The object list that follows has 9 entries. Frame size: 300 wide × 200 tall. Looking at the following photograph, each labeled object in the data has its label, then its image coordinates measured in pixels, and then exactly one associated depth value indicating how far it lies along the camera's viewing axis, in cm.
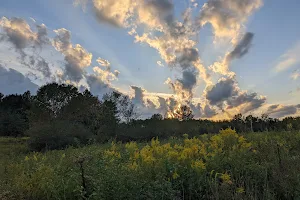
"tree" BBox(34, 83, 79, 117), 2333
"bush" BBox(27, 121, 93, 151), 1303
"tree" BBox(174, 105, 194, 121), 2091
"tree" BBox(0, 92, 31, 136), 2522
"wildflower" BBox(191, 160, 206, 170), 268
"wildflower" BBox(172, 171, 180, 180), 258
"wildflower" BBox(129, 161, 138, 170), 277
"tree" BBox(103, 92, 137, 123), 2215
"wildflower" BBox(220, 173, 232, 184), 239
